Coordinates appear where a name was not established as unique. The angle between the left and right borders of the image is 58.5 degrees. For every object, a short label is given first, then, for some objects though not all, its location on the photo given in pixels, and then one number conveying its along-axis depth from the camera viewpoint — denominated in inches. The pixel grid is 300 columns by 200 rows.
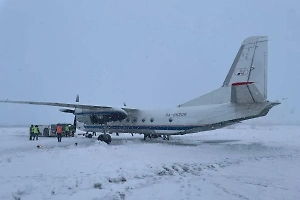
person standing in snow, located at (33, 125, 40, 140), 901.1
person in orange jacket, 796.1
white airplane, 560.1
